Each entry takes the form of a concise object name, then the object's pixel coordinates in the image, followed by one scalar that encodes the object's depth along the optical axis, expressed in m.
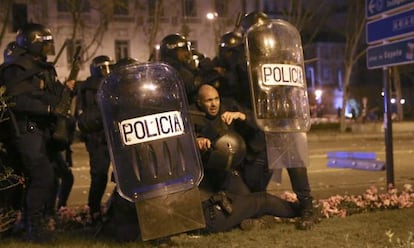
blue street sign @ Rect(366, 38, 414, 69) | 7.53
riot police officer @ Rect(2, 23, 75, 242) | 5.48
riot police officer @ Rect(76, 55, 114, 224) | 6.45
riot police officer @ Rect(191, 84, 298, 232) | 5.66
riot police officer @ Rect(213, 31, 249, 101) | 6.16
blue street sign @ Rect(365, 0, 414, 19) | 7.55
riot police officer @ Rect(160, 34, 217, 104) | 6.24
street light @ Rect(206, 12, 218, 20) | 29.56
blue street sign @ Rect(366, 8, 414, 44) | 7.44
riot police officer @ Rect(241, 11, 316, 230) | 6.00
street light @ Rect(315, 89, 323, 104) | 57.62
